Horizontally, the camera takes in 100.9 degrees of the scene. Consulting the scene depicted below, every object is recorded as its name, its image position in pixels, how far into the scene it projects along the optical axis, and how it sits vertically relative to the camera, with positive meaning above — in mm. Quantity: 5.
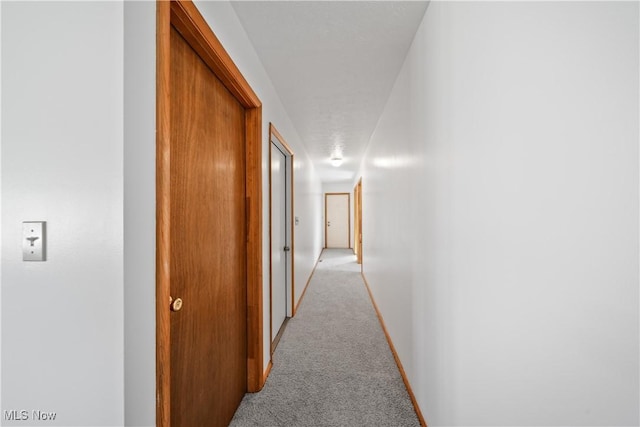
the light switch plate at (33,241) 787 -84
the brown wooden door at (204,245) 1064 -158
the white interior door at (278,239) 2436 -270
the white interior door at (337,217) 9234 -164
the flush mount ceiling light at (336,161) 5328 +1083
